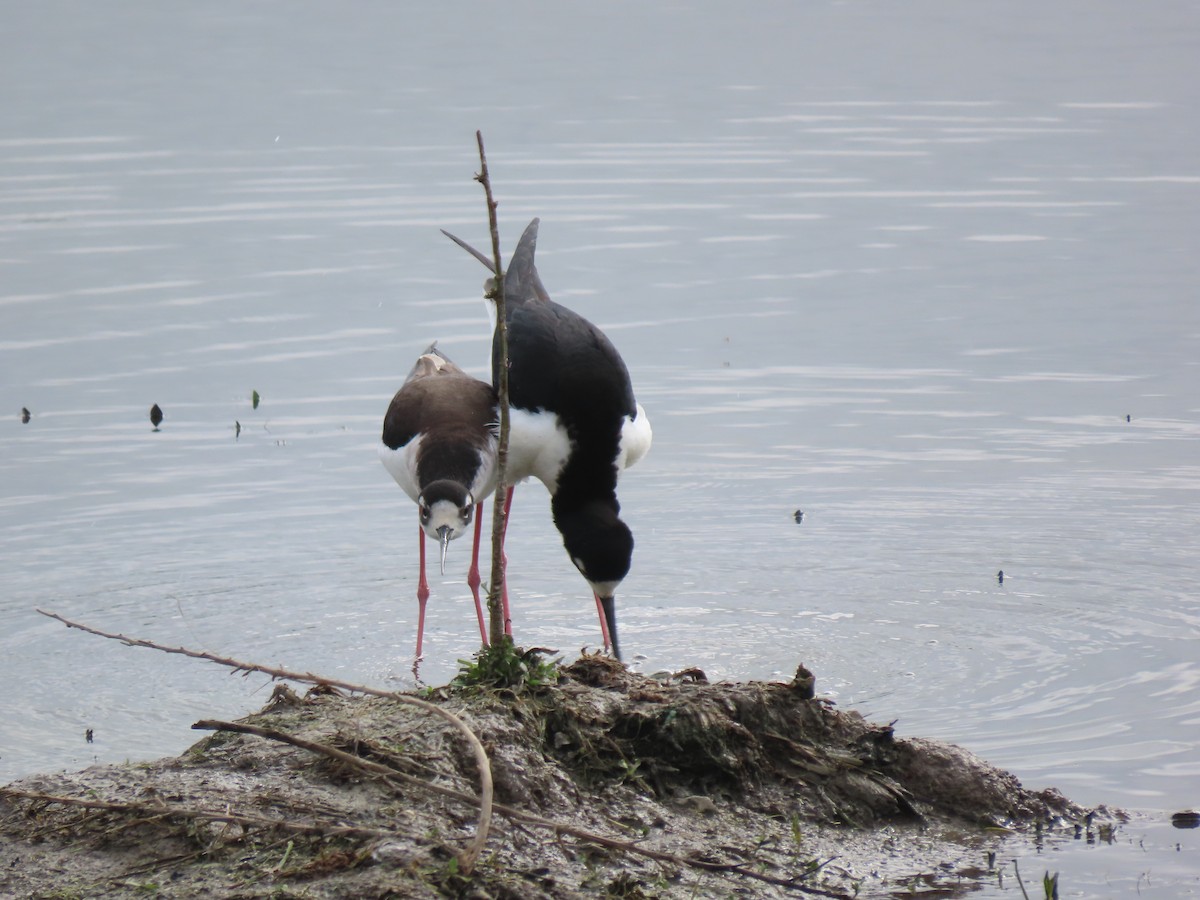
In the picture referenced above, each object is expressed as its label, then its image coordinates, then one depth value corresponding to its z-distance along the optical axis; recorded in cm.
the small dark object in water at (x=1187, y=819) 1118
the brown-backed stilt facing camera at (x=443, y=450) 1460
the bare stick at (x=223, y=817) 899
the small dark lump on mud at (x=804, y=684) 1099
